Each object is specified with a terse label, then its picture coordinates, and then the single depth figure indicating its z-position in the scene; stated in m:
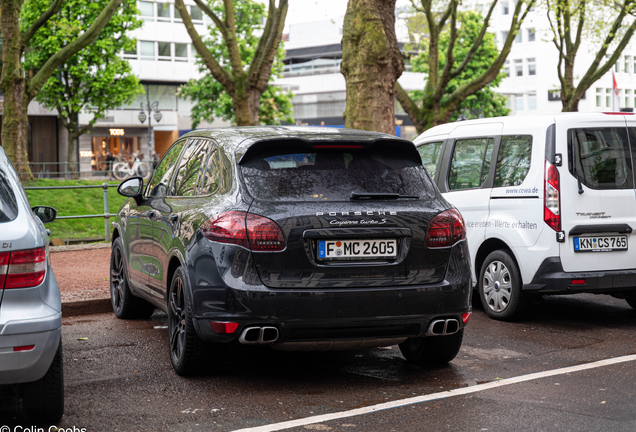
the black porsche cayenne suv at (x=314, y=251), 5.20
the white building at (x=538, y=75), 82.19
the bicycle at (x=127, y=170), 42.91
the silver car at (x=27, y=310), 4.23
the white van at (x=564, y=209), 7.65
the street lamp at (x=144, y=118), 52.78
